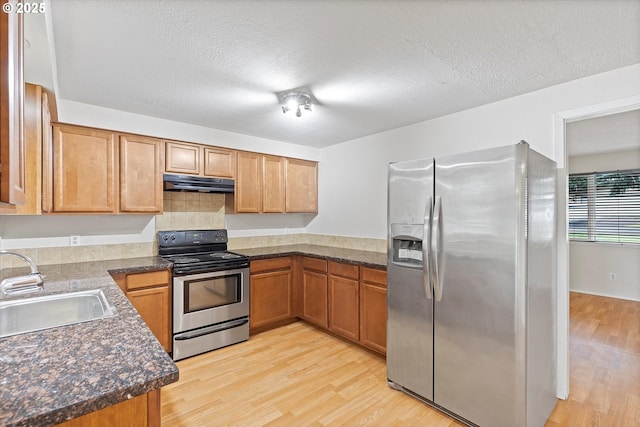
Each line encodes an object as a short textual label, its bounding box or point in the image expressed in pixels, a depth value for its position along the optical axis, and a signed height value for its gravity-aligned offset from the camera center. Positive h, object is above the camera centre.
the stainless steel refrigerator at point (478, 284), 1.80 -0.45
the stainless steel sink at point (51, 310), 1.58 -0.52
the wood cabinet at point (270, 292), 3.47 -0.90
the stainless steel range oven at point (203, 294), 2.89 -0.78
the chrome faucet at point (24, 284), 1.79 -0.42
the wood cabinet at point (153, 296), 2.65 -0.72
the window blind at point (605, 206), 4.73 +0.11
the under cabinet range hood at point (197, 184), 3.09 +0.31
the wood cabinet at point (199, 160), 3.17 +0.58
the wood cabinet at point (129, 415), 0.88 -0.59
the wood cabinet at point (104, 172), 2.60 +0.38
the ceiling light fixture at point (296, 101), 2.42 +0.89
